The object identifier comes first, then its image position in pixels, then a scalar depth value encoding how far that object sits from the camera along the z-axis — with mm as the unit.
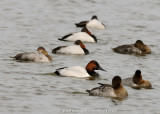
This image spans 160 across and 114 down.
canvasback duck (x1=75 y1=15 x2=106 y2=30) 33250
